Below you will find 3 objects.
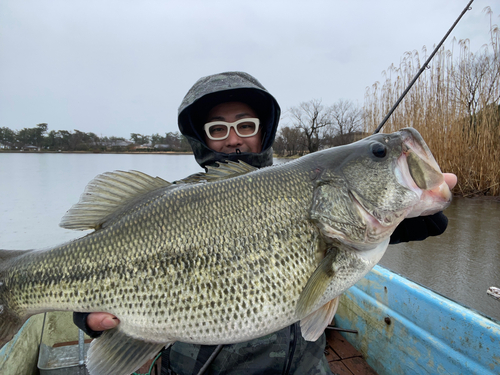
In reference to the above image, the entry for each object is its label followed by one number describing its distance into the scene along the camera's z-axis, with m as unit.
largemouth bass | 0.47
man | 0.59
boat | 0.62
